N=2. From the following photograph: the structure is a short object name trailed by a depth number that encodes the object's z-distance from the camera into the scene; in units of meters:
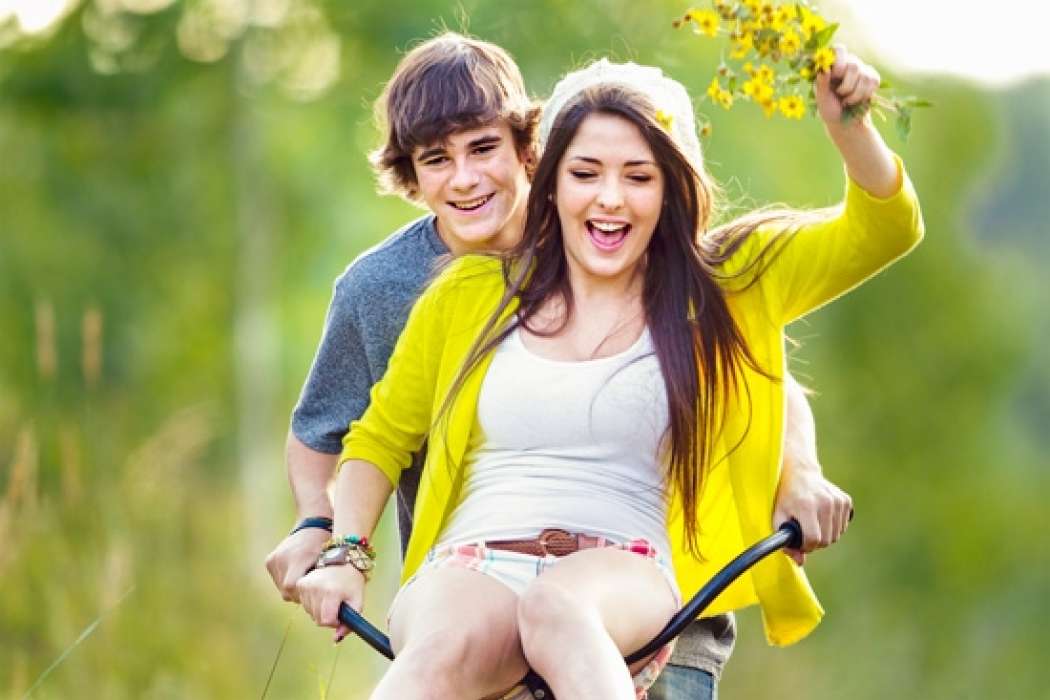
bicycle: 6.59
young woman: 7.01
